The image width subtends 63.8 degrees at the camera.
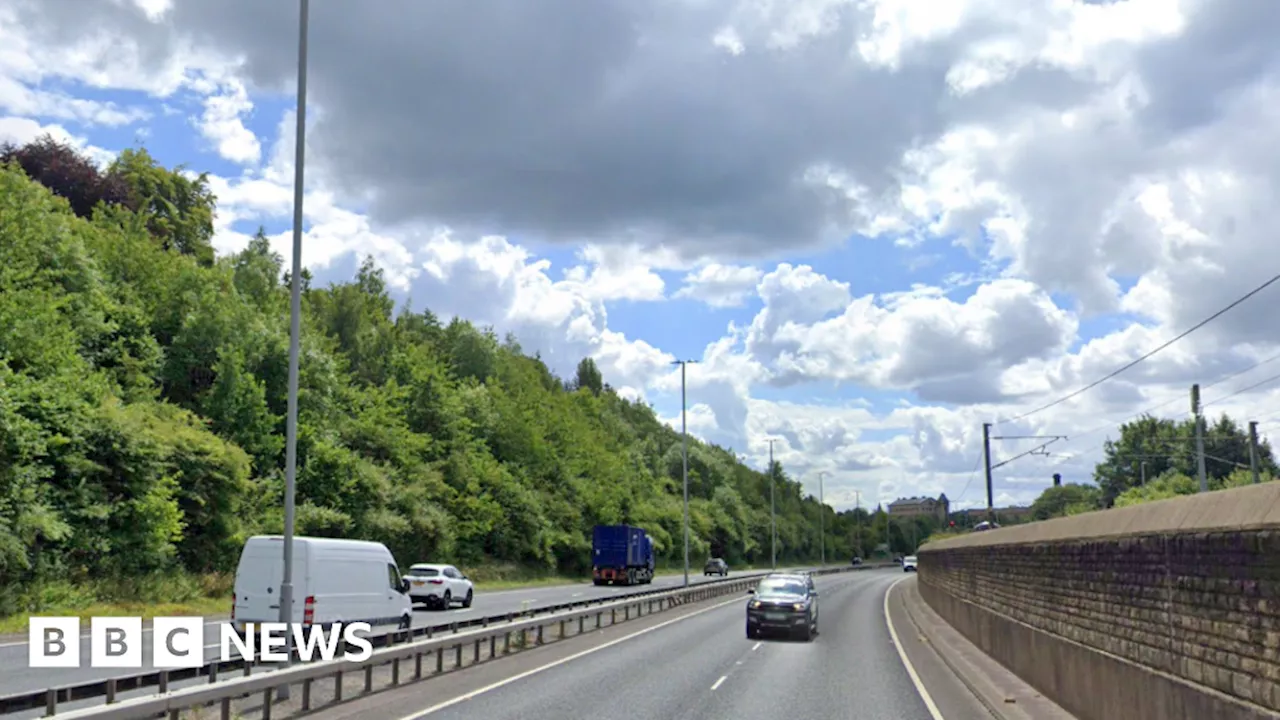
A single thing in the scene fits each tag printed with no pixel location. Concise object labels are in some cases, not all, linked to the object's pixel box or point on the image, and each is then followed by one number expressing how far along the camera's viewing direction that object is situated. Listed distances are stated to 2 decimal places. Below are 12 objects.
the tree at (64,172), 68.00
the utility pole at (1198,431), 41.94
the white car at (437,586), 36.56
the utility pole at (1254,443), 48.57
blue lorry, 59.97
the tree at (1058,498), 152.88
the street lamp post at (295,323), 15.47
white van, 19.91
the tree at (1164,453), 113.12
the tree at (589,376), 162.62
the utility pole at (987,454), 55.25
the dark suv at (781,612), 27.06
